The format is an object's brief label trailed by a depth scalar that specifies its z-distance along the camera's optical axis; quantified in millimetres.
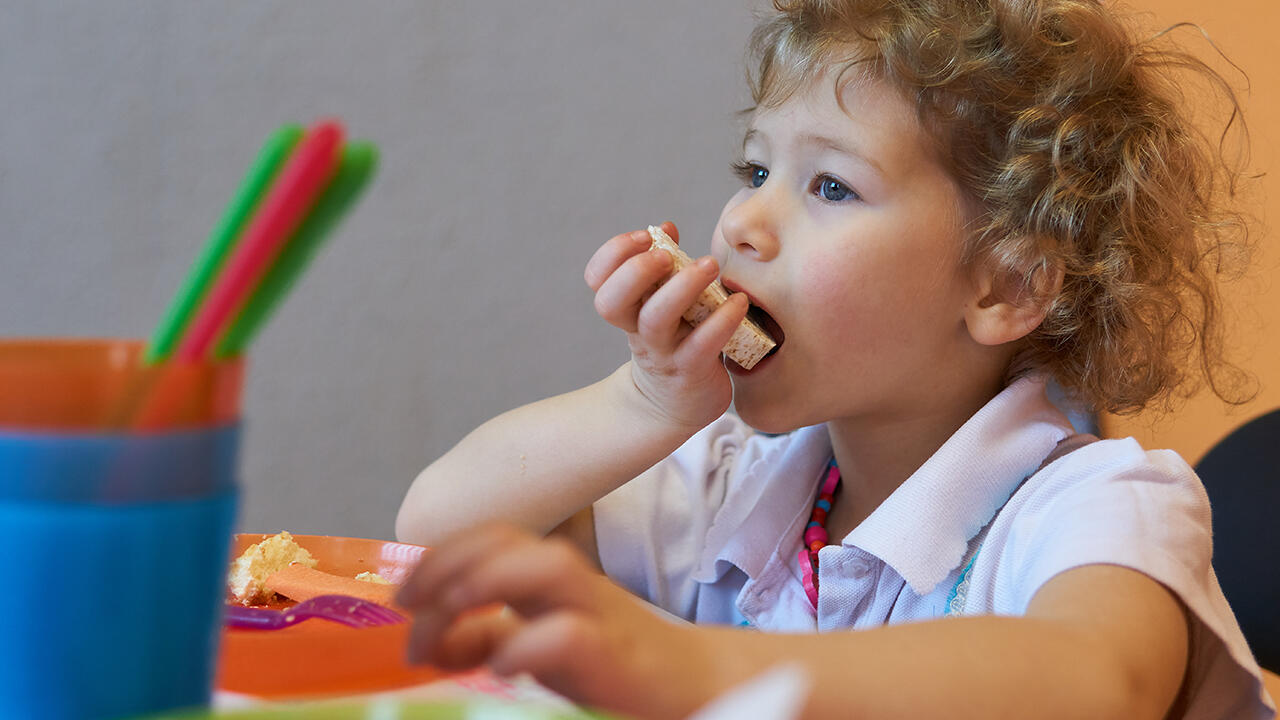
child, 776
